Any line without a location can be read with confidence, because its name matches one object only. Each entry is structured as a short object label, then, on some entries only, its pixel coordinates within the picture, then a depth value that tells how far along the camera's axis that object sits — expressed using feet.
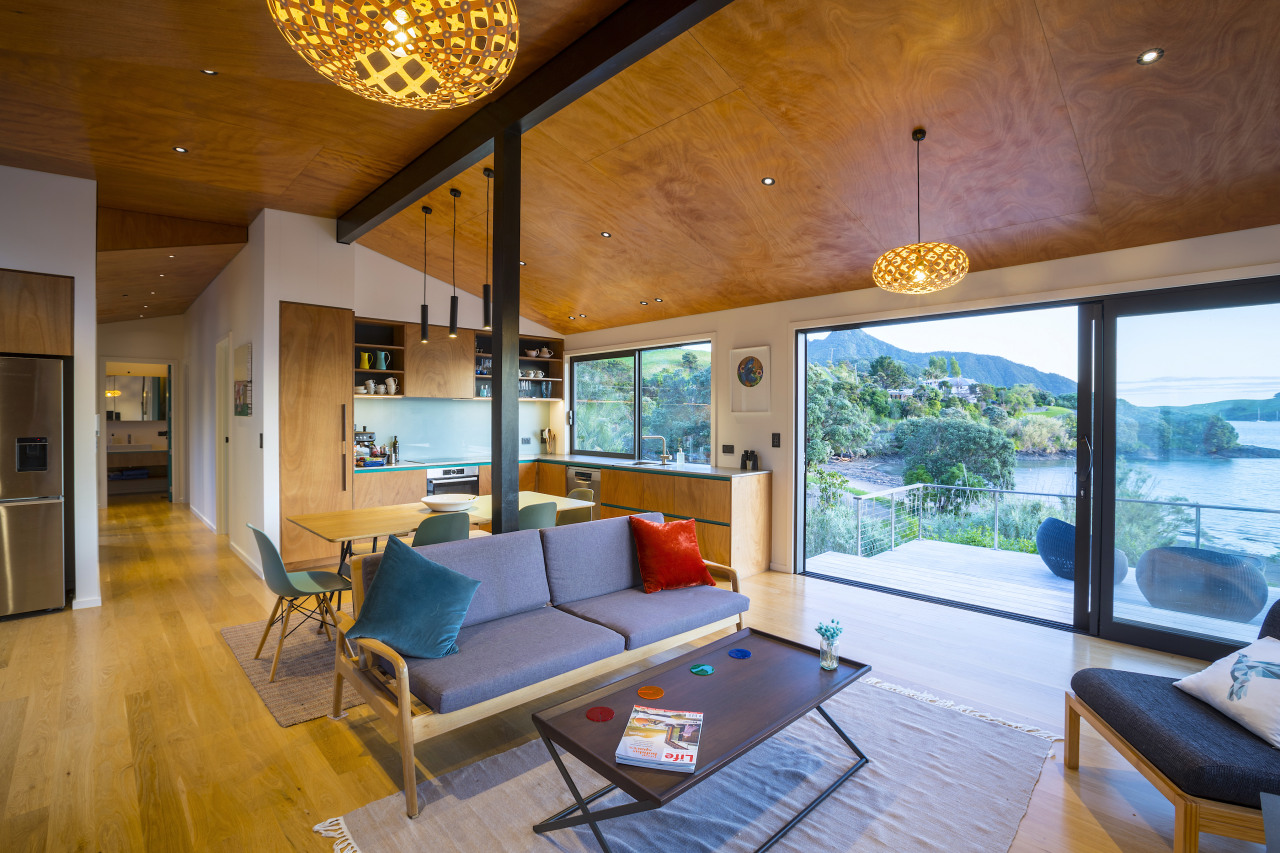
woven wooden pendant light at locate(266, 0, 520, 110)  4.36
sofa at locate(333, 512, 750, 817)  7.22
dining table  11.25
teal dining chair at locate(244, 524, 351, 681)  10.19
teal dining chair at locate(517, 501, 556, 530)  12.76
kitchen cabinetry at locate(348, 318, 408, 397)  19.95
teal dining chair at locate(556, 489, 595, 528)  14.52
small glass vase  7.58
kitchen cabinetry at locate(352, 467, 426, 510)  18.56
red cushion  11.06
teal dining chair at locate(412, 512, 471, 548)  11.34
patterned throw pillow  6.08
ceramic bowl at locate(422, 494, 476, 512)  13.08
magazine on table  5.53
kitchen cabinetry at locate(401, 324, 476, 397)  20.38
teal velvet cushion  7.95
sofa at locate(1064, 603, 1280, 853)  5.56
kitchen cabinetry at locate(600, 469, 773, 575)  16.31
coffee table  5.45
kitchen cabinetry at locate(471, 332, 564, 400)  24.22
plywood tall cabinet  16.90
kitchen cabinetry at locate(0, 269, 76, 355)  12.89
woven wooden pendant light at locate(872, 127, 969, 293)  9.37
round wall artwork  17.73
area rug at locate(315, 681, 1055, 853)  6.41
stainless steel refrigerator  12.99
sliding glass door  10.58
